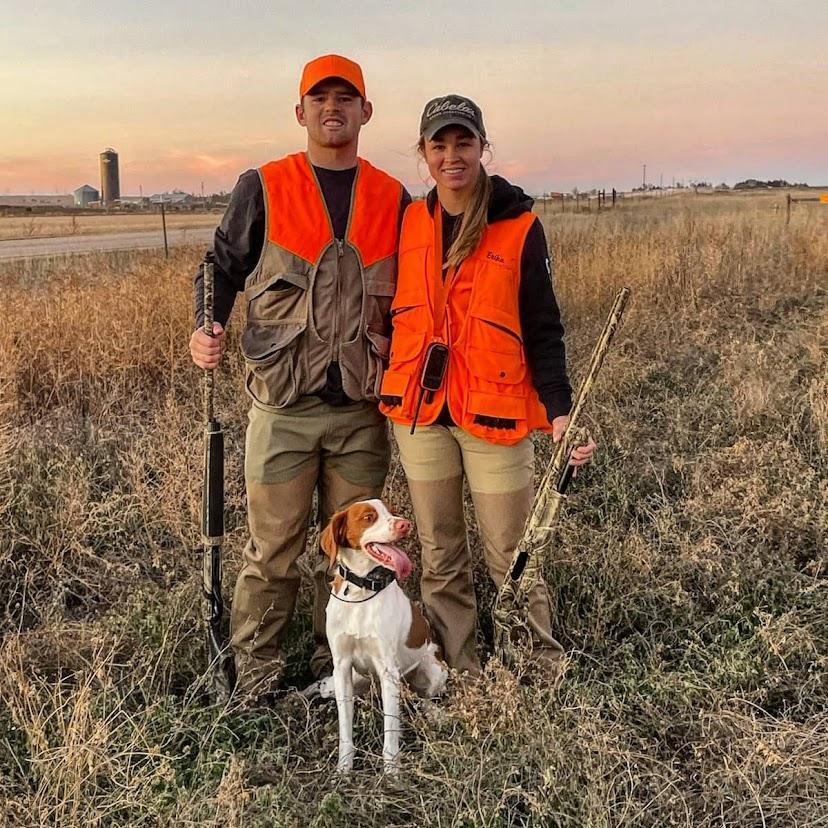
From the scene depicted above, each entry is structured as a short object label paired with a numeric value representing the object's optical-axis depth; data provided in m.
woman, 3.09
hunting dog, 2.90
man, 3.21
